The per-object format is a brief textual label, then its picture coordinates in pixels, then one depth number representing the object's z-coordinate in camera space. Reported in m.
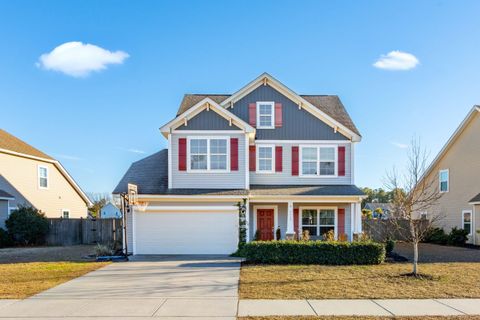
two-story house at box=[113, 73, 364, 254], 16.39
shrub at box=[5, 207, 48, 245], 20.56
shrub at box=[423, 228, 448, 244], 22.35
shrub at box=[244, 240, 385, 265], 13.11
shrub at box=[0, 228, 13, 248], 20.28
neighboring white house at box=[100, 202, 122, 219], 47.50
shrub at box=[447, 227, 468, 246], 20.95
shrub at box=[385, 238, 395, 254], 15.02
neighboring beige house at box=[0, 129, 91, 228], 21.94
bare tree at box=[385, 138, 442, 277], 11.34
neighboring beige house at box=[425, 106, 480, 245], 21.14
